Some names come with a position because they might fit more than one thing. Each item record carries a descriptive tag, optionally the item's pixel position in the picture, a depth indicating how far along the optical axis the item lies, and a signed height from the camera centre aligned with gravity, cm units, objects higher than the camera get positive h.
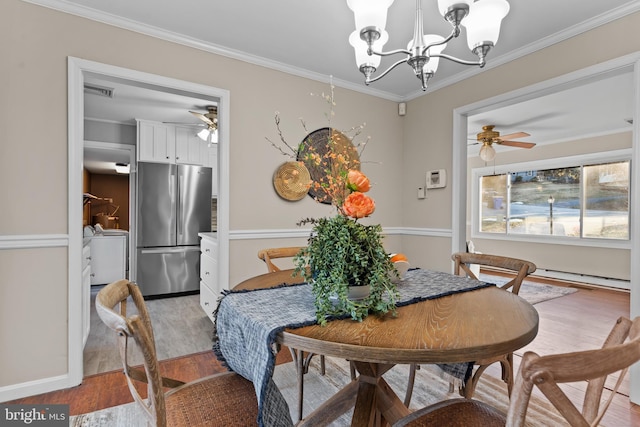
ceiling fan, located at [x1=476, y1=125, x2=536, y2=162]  469 +110
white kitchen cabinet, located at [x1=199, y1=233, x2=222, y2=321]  299 -61
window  538 +26
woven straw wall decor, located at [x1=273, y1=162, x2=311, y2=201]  299 +30
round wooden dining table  87 -36
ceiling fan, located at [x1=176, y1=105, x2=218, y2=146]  381 +108
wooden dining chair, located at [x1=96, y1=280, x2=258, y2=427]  81 -65
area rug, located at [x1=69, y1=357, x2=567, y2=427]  178 -115
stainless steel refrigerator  438 -18
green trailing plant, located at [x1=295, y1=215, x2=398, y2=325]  108 -19
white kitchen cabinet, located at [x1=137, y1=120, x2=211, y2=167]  448 +96
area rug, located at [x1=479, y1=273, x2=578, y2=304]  457 -118
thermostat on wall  328 +36
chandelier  136 +84
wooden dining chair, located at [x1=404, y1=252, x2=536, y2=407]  154 -37
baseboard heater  517 -111
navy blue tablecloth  96 -36
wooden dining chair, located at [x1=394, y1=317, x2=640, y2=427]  60 -30
